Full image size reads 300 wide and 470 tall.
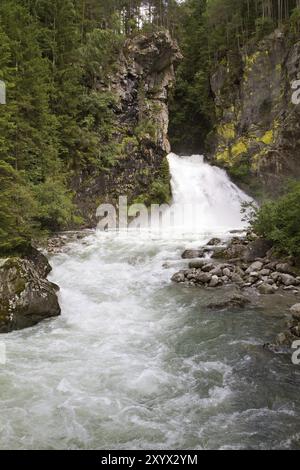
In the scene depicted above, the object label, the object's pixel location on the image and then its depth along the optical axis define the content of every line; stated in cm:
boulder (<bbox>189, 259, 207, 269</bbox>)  1325
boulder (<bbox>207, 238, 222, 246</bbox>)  1572
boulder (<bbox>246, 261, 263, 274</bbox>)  1248
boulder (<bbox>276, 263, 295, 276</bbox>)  1204
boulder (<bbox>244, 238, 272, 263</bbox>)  1364
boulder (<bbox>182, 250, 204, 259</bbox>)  1456
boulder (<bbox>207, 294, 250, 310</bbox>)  982
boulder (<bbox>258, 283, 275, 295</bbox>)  1090
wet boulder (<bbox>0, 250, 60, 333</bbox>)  852
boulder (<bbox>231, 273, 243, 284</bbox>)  1203
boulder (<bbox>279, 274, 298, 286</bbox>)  1140
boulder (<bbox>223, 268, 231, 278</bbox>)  1235
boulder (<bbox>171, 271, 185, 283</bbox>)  1248
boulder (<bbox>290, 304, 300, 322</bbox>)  773
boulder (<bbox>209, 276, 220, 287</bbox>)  1187
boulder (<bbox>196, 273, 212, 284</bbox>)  1209
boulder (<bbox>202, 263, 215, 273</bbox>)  1286
